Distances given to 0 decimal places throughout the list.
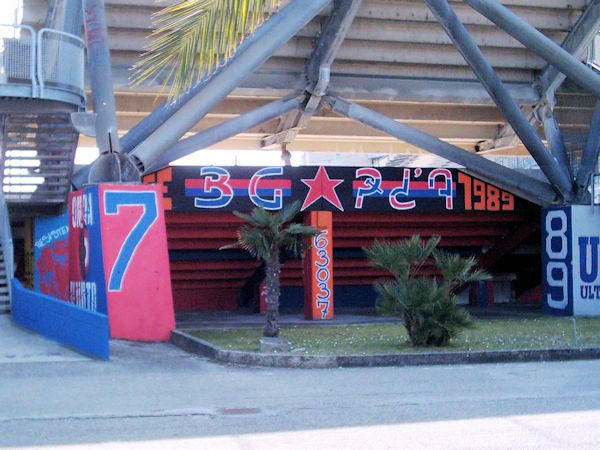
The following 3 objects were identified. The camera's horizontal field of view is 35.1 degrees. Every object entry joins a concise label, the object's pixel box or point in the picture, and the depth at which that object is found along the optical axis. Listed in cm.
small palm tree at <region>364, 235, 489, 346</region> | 1541
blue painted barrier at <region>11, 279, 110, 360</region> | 1505
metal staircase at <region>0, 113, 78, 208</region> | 2016
